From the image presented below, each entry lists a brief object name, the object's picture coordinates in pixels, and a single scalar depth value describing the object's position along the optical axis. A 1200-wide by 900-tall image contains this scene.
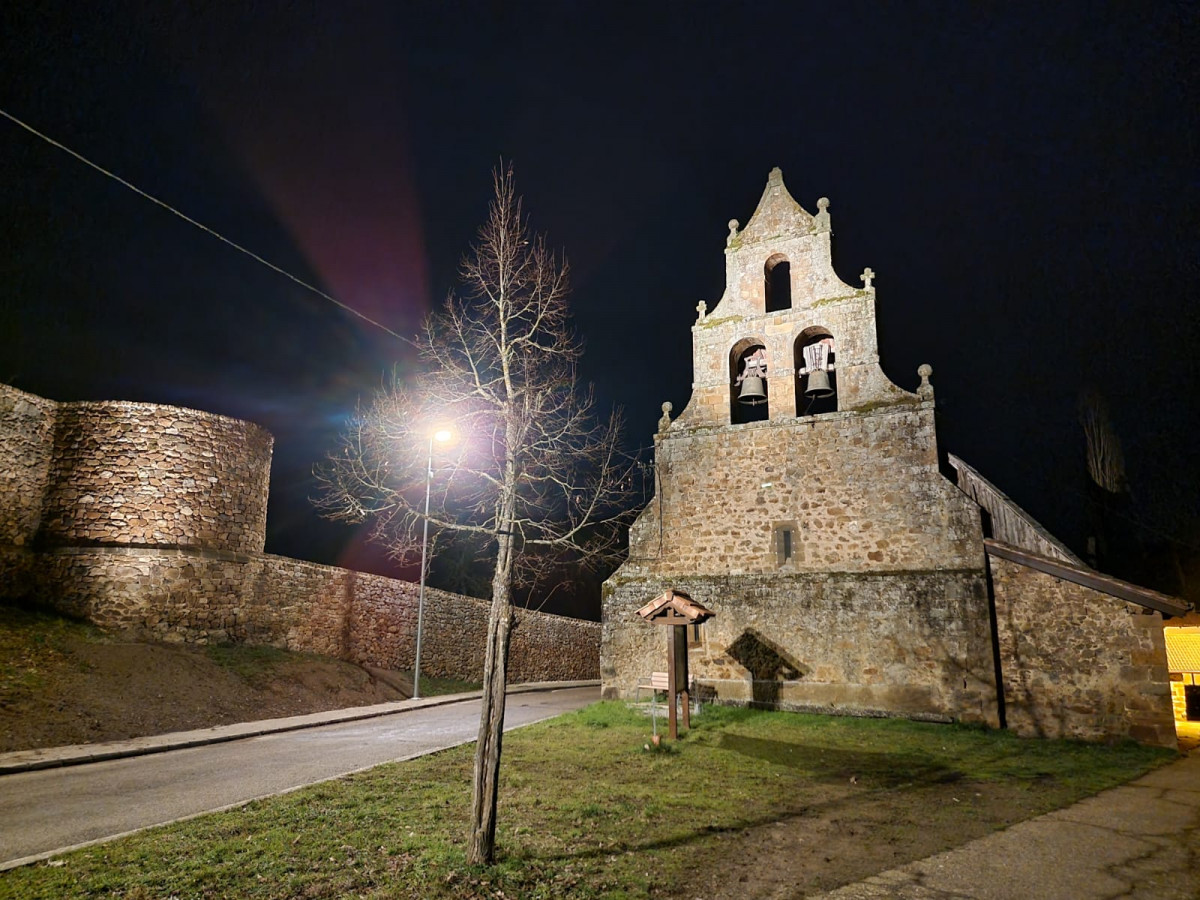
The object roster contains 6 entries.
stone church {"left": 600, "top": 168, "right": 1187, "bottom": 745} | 12.17
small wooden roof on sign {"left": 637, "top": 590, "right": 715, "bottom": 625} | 11.80
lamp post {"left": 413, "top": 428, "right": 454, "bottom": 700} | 17.97
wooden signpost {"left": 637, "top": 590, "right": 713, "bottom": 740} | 11.76
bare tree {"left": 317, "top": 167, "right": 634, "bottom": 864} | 6.54
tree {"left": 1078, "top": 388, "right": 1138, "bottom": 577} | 21.64
